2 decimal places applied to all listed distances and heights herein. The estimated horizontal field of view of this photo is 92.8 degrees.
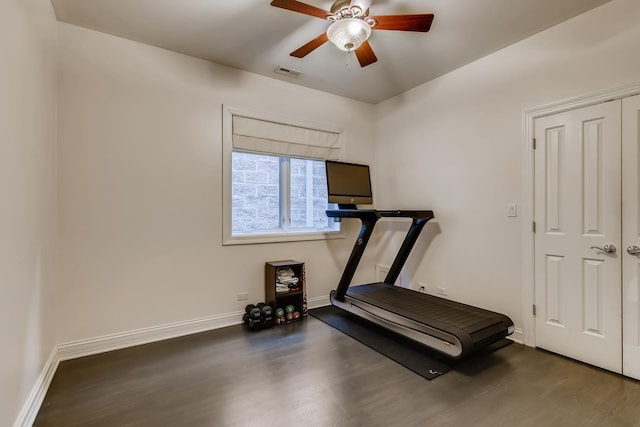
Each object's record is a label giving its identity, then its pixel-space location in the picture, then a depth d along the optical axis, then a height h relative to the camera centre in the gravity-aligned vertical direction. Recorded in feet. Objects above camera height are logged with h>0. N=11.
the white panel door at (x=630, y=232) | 7.18 -0.42
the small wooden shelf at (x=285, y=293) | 10.99 -2.87
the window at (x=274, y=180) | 10.98 +1.32
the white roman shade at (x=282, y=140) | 11.07 +2.91
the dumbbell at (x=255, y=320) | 10.27 -3.60
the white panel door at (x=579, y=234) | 7.56 -0.53
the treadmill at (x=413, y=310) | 7.83 -2.99
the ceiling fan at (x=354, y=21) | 6.53 +4.24
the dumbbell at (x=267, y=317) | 10.53 -3.61
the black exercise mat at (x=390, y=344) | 7.80 -3.93
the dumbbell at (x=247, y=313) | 10.66 -3.53
